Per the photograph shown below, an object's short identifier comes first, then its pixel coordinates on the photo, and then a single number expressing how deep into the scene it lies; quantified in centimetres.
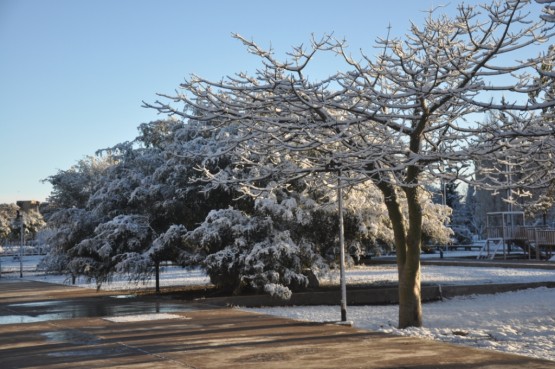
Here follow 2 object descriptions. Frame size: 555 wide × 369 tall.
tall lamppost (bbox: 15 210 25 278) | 4811
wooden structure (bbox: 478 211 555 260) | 3931
